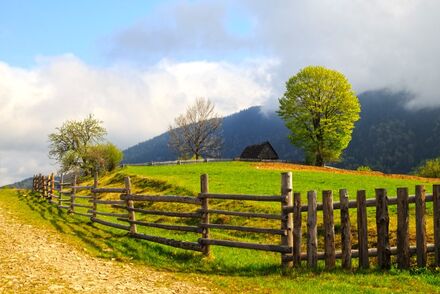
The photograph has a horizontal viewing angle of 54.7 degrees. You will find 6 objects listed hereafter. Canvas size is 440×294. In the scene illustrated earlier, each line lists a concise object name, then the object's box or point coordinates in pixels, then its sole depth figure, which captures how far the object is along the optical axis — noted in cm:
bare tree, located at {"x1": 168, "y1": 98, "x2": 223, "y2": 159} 7231
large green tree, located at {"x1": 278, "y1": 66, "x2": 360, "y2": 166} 6338
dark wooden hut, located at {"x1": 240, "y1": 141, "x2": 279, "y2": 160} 7906
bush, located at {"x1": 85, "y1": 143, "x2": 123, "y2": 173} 6909
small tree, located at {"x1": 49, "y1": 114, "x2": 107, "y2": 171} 7525
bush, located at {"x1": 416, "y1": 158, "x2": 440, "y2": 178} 7131
